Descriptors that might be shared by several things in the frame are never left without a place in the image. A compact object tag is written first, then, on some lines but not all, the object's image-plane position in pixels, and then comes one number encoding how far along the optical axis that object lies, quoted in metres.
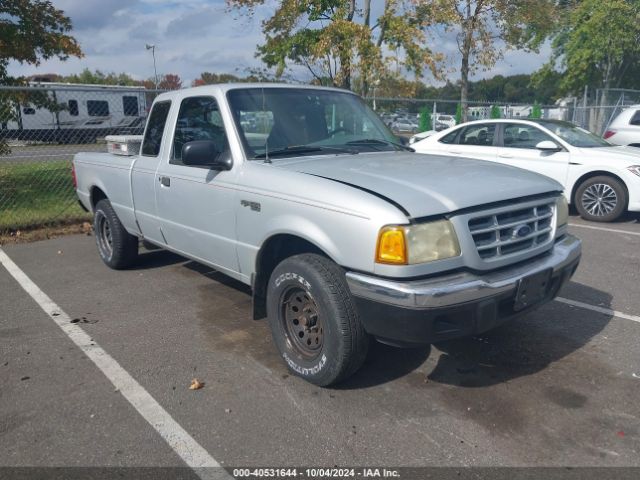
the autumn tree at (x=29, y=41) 9.76
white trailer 24.36
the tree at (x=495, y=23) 14.04
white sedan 8.22
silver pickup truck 2.89
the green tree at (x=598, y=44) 24.00
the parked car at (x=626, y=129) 11.66
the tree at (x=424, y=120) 24.55
